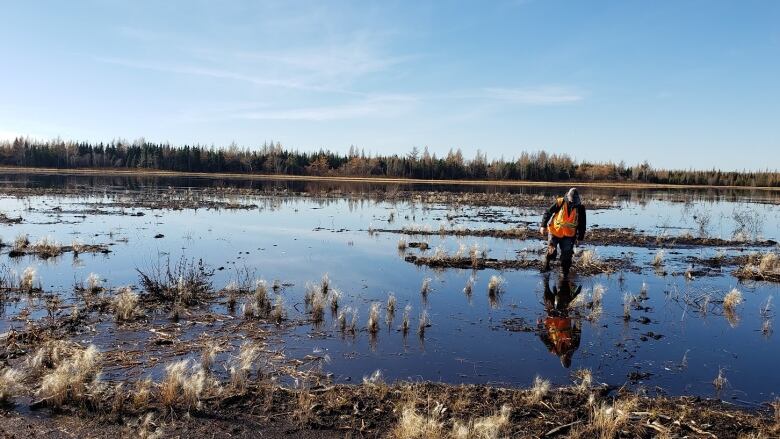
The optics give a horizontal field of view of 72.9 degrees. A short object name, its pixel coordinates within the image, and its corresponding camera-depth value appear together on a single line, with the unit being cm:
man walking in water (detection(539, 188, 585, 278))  1416
